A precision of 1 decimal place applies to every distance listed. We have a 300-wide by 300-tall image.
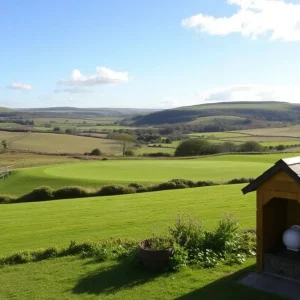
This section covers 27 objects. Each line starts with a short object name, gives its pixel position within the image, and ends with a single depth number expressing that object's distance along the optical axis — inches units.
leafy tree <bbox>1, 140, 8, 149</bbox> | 3398.1
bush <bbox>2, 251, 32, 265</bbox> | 518.9
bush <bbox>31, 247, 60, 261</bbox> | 526.9
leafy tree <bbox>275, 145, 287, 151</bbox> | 3034.0
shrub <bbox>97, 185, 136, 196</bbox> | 1220.5
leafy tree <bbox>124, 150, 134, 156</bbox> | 2951.3
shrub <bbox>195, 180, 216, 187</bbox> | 1294.3
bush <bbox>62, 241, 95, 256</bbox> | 533.8
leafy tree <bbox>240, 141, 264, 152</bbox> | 3058.6
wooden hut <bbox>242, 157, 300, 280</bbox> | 380.8
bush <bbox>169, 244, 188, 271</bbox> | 436.1
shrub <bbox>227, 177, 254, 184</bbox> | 1299.2
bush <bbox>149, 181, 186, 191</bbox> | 1247.5
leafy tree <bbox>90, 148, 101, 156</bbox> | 2946.6
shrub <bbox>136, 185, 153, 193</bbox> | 1229.7
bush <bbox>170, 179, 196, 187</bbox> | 1283.2
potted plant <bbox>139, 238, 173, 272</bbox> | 433.7
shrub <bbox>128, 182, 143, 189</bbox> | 1259.1
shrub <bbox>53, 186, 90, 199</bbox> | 1228.5
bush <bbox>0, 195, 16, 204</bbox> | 1230.6
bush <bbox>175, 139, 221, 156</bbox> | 3105.3
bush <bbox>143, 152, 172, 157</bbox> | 2770.7
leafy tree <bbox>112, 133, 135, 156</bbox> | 3432.6
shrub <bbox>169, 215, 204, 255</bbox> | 478.9
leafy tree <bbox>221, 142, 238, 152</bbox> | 3153.5
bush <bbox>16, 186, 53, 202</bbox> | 1222.9
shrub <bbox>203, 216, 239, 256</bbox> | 483.8
